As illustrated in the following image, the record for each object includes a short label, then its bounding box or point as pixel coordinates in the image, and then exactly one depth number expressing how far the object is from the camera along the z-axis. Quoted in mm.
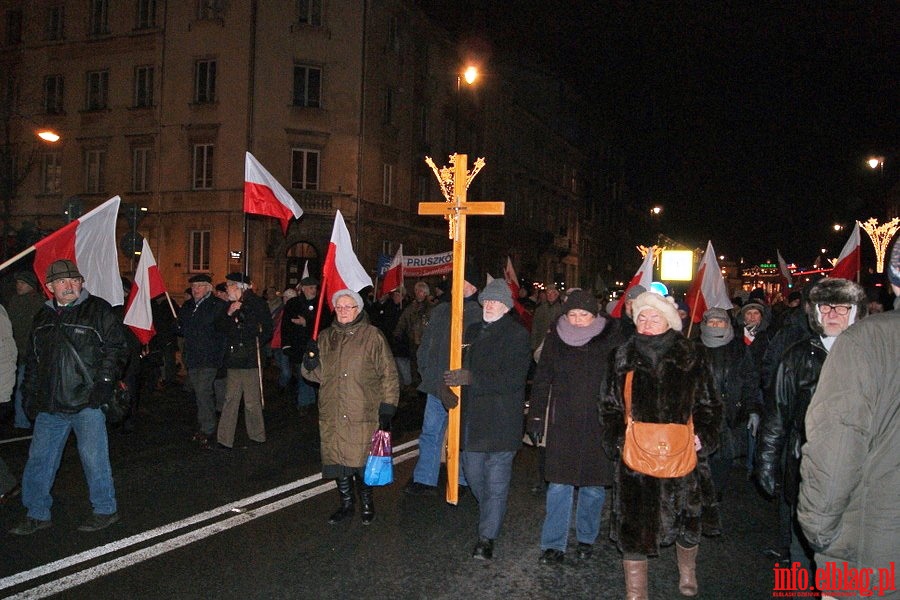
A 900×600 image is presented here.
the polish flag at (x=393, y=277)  15716
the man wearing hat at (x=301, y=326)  12016
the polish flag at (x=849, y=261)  10367
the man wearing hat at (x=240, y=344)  8766
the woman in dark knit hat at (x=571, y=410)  5227
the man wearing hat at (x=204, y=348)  8961
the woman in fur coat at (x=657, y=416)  4464
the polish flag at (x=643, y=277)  9682
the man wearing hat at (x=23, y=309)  9969
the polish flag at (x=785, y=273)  13536
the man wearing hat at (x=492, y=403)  5535
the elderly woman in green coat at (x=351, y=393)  6105
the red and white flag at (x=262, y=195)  9617
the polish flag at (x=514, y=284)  11005
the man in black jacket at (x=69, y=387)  5785
